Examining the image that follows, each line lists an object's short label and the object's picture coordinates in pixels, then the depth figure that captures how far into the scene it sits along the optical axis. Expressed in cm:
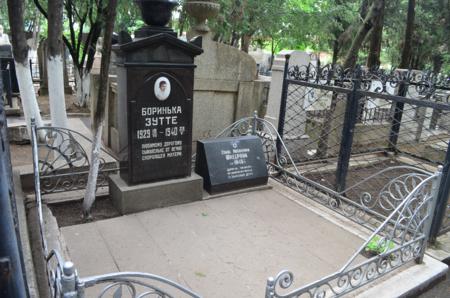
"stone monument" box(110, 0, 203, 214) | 414
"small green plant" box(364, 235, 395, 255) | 372
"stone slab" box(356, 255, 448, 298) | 321
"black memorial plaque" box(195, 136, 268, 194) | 493
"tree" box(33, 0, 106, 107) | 912
